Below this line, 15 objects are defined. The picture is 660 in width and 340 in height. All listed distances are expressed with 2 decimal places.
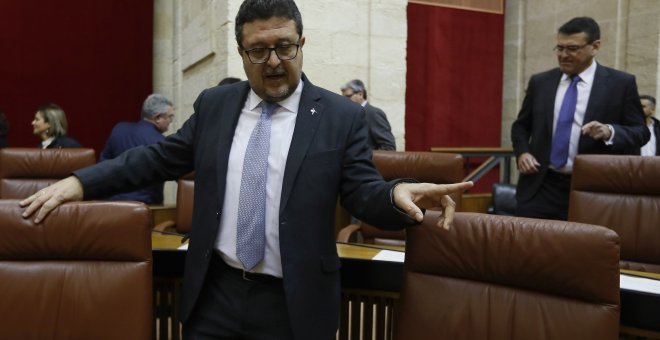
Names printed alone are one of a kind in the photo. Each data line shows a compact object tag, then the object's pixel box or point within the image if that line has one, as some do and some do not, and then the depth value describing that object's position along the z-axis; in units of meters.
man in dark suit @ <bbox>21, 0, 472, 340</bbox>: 1.46
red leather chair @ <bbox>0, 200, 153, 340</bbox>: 1.48
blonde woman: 4.68
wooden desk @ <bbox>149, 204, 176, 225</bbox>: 4.04
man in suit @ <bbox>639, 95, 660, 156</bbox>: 4.90
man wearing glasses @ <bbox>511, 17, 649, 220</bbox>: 2.71
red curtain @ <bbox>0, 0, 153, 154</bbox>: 6.27
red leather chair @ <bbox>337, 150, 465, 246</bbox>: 2.93
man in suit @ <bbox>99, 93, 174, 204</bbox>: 4.09
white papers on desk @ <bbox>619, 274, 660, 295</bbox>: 1.53
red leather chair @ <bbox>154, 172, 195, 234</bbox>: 3.28
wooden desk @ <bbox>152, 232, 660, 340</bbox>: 1.89
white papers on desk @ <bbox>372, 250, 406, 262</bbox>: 1.95
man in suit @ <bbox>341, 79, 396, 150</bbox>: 4.10
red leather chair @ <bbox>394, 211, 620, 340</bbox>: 1.24
